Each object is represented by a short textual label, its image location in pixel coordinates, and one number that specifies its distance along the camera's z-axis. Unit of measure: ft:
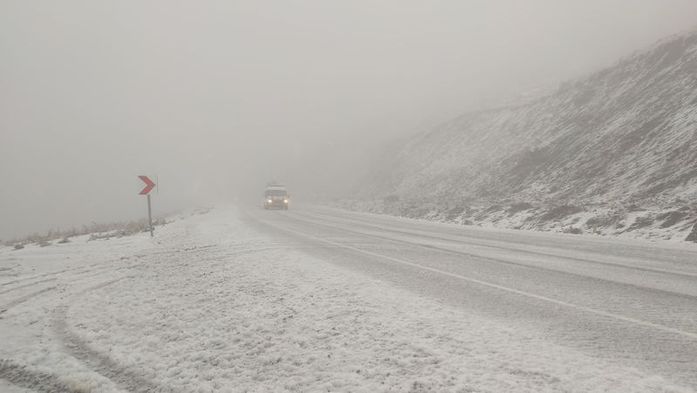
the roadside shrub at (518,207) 66.64
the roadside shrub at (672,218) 43.45
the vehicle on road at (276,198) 117.80
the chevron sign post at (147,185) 54.60
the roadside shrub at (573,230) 49.18
